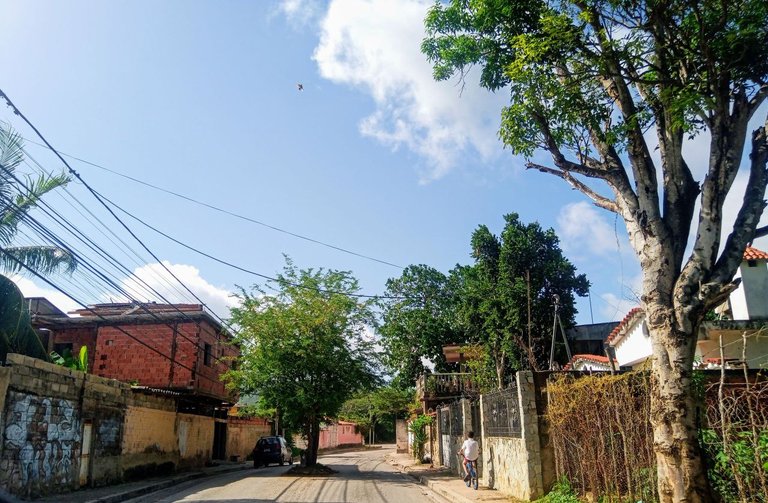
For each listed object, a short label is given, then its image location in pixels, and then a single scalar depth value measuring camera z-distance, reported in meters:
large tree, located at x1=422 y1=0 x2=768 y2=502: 8.01
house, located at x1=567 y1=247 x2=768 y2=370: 15.66
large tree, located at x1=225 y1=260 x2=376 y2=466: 23.59
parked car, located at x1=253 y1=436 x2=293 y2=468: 31.52
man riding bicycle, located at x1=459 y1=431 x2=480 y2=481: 16.73
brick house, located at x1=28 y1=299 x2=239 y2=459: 28.80
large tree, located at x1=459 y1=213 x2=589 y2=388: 29.20
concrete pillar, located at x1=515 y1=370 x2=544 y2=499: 12.48
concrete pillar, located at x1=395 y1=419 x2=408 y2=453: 47.19
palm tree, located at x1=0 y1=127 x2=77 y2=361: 13.38
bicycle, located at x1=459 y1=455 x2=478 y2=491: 16.44
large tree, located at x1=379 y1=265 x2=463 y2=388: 42.91
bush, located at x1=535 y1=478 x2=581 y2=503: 11.20
